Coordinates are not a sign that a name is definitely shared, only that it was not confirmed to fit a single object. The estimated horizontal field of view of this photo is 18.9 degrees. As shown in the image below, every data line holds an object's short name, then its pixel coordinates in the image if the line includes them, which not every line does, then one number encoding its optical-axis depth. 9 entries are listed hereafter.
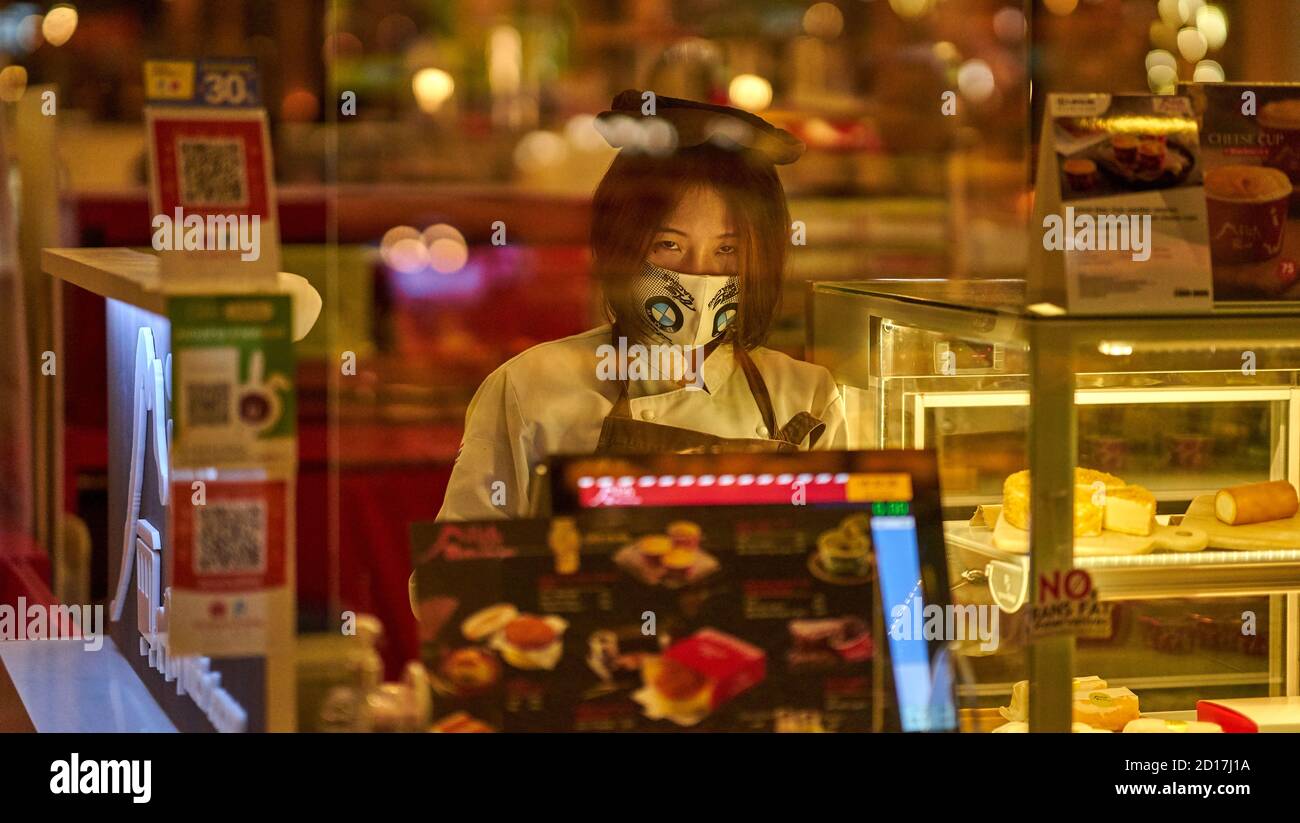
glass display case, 3.18
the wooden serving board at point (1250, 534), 3.43
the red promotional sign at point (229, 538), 3.04
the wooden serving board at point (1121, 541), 3.29
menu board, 3.10
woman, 3.65
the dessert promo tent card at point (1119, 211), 3.18
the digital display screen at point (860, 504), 3.15
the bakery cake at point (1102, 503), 3.36
